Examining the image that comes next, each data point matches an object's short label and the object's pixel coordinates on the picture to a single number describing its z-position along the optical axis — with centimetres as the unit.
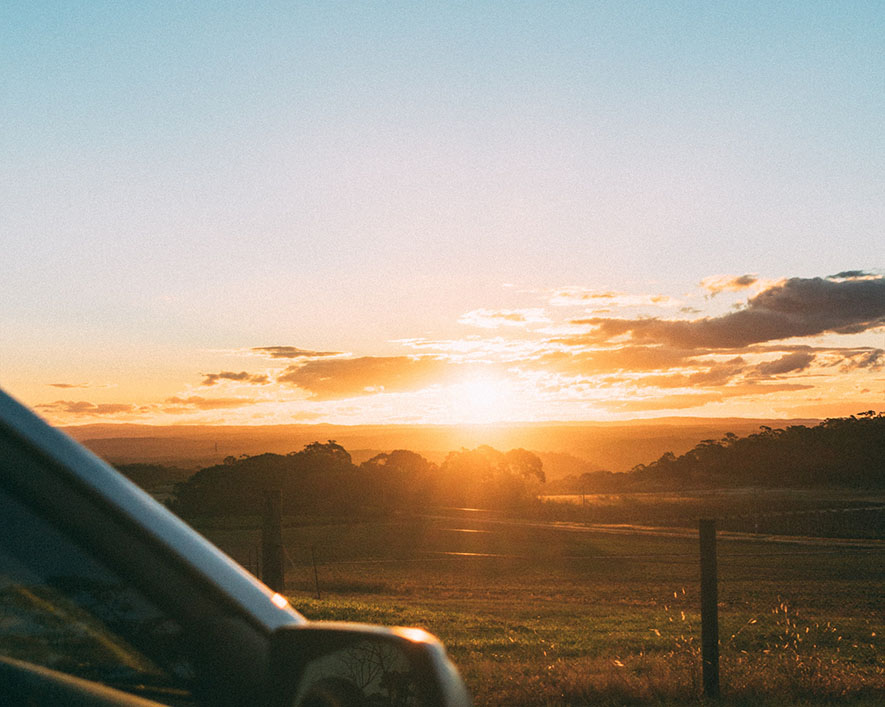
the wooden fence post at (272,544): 1056
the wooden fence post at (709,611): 761
